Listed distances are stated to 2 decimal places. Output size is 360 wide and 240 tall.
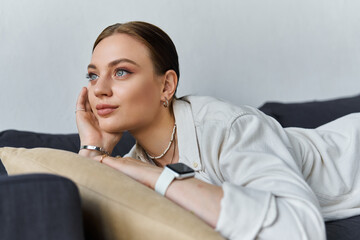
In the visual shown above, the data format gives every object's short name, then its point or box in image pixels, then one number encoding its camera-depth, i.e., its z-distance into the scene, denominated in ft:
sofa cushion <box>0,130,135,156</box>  5.57
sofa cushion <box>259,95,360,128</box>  6.95
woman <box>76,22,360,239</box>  3.18
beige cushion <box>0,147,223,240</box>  2.78
